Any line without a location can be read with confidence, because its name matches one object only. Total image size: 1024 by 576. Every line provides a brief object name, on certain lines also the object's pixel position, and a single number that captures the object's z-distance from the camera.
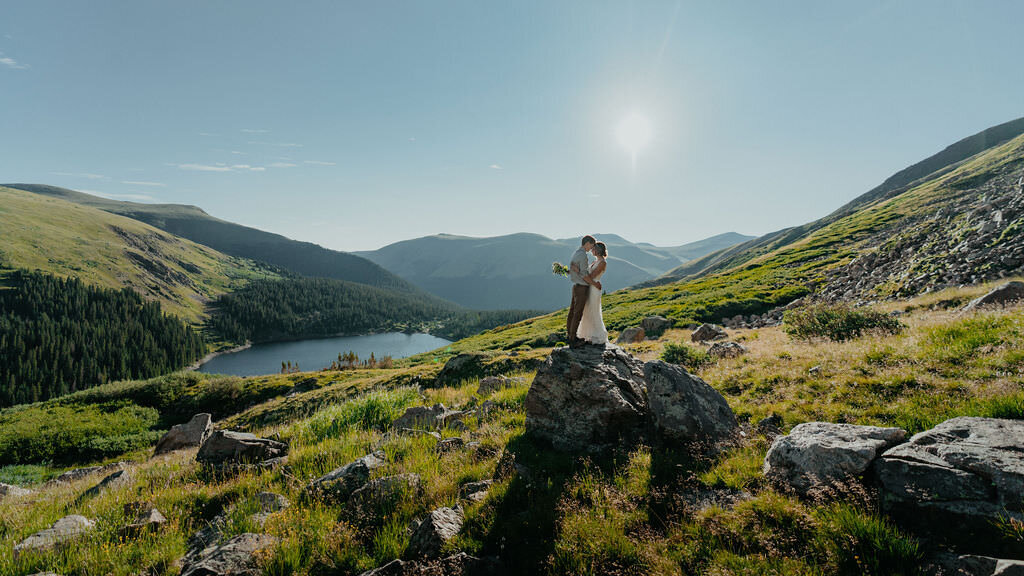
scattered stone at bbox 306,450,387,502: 7.36
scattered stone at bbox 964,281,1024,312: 13.57
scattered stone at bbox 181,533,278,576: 5.26
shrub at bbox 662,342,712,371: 15.20
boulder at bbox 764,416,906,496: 5.40
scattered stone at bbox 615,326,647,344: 31.33
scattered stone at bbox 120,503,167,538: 6.68
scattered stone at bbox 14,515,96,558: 6.42
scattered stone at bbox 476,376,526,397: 15.27
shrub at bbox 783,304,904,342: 14.52
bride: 11.52
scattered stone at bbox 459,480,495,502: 6.98
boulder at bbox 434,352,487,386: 24.92
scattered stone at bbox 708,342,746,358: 15.38
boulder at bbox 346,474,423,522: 6.68
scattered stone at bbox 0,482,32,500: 14.97
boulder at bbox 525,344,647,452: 8.60
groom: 12.04
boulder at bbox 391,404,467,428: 11.25
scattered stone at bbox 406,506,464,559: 5.48
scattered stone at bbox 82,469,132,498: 9.84
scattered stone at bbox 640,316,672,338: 35.77
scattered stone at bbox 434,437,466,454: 9.09
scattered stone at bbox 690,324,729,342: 24.50
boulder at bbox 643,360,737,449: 7.88
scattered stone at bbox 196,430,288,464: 9.88
